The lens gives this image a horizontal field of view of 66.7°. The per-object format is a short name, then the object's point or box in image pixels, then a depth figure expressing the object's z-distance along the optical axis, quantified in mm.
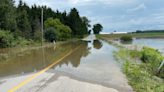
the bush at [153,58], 6844
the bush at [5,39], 16859
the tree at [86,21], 123612
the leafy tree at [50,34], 30656
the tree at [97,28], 181825
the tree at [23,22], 28950
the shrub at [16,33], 24547
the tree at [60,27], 36656
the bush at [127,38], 51000
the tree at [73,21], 56719
